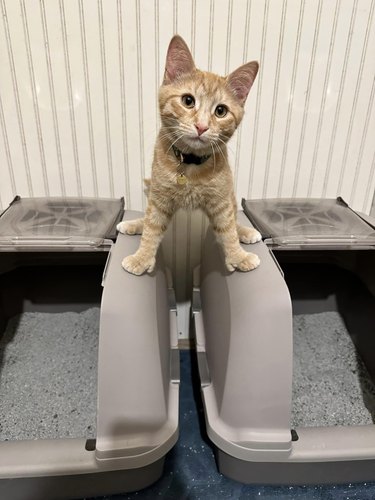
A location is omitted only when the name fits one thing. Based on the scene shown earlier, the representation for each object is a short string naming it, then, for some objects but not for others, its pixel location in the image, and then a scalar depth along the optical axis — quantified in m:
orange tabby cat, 0.71
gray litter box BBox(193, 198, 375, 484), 0.79
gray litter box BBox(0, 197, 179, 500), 0.76
